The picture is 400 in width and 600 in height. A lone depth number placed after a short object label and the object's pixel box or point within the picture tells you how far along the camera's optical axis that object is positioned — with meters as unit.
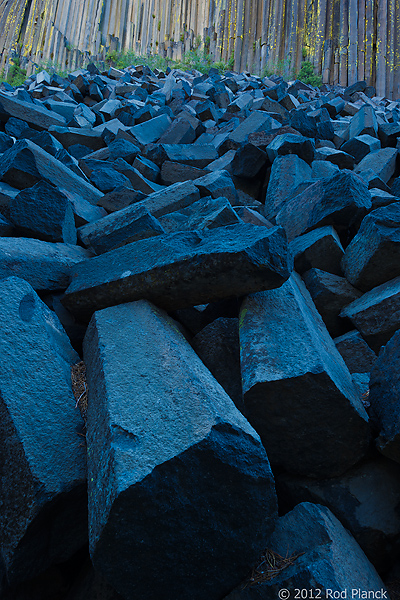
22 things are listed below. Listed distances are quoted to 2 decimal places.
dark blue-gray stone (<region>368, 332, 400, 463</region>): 1.67
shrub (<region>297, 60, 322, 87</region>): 11.11
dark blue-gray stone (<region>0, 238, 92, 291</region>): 2.45
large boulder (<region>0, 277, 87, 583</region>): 1.46
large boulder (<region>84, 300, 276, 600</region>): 1.27
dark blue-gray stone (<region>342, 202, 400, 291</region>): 2.69
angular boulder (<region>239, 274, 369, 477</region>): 1.70
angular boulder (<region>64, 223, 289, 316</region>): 2.07
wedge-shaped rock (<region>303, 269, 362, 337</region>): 2.89
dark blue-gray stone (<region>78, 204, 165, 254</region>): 2.91
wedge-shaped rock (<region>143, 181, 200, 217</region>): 3.66
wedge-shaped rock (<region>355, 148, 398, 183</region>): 4.66
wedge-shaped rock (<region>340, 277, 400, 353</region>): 2.54
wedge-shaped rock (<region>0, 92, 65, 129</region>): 5.99
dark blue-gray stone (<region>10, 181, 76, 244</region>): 2.87
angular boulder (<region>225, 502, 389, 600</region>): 1.34
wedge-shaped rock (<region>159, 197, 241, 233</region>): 2.90
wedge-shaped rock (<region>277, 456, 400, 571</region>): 1.70
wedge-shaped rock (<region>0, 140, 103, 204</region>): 3.59
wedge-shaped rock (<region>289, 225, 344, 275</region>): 3.09
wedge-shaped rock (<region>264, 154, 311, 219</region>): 4.09
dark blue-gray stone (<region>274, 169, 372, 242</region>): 3.17
